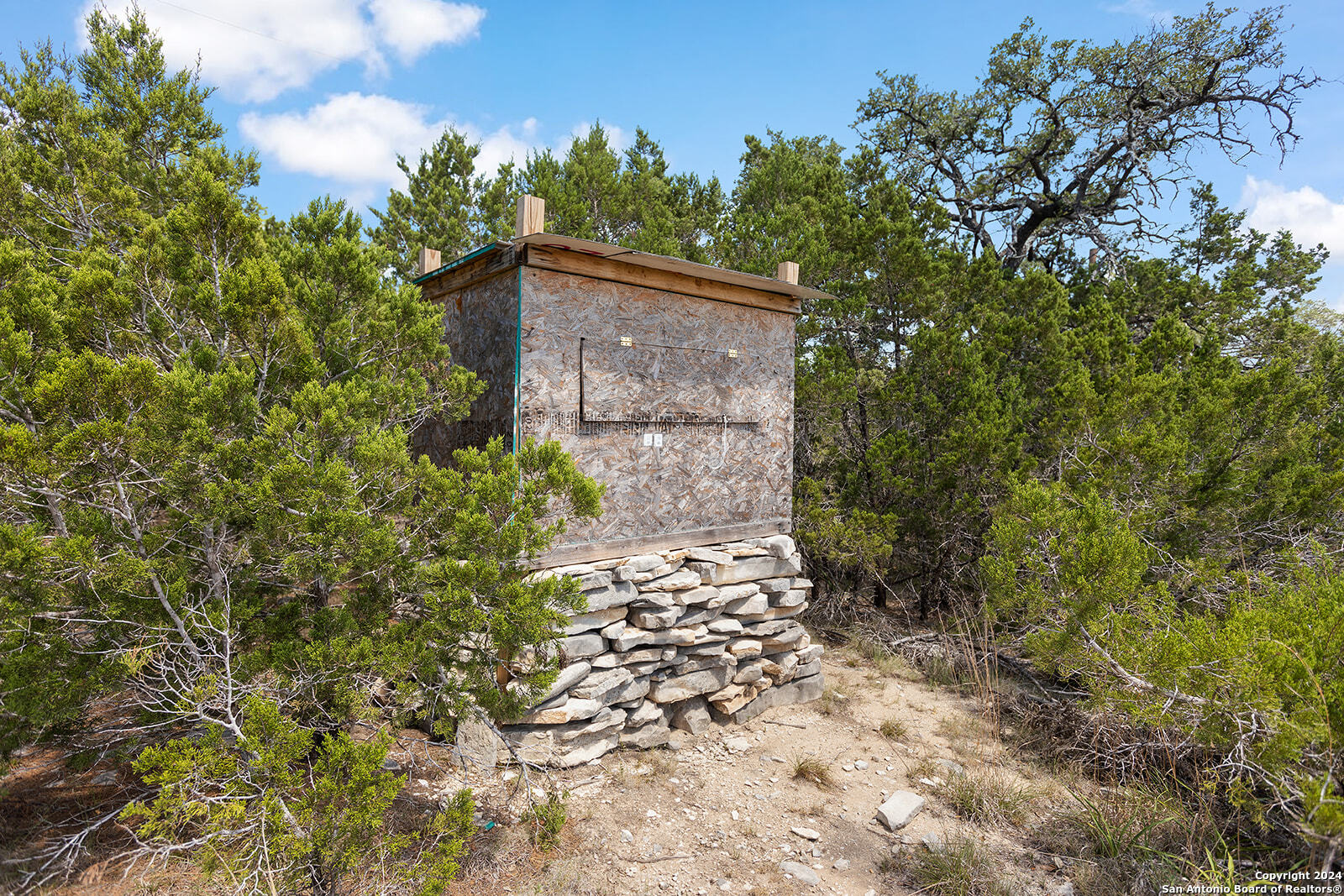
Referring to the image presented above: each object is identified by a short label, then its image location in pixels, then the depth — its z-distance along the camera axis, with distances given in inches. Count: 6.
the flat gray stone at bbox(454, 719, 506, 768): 177.5
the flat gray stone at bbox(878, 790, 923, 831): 162.6
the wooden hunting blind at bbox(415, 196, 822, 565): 179.8
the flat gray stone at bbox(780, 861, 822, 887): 144.1
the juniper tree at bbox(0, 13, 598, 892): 108.2
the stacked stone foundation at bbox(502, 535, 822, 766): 181.0
